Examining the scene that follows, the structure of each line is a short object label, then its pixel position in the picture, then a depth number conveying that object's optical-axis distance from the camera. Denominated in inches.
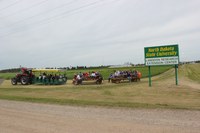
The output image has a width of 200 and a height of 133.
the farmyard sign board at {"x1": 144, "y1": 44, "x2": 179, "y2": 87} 467.0
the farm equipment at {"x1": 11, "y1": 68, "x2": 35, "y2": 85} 749.3
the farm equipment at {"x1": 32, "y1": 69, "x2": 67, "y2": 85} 684.3
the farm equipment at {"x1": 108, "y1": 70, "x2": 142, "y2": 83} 592.0
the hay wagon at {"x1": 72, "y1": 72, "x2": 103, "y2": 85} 612.8
